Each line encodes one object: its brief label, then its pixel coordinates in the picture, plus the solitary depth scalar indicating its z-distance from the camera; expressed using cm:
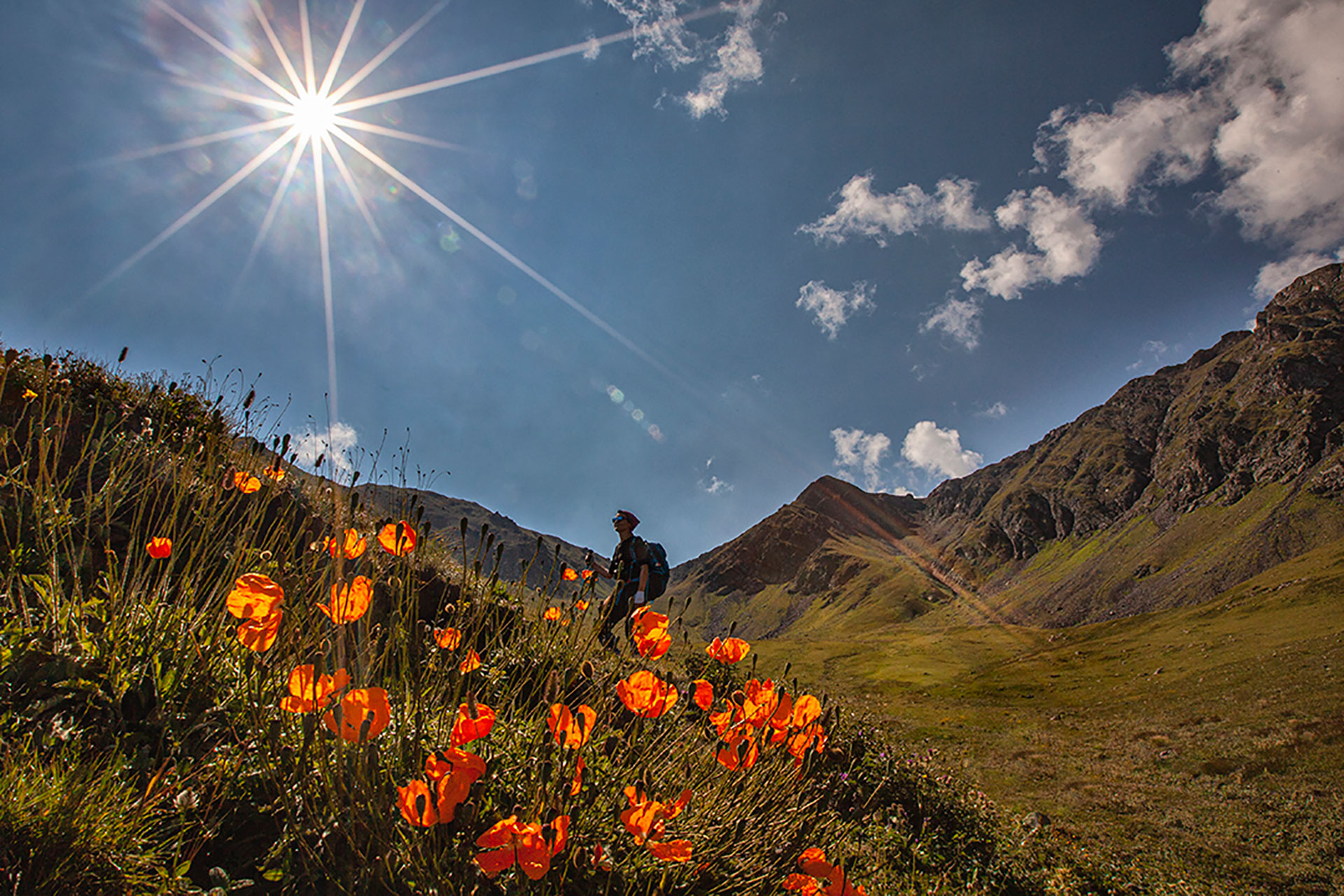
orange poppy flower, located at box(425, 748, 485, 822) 160
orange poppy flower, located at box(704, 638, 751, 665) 277
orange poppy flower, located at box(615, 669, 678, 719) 221
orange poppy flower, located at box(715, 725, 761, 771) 242
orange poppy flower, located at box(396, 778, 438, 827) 157
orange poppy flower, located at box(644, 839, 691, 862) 190
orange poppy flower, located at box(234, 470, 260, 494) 308
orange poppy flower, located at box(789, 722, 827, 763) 269
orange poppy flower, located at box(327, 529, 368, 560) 246
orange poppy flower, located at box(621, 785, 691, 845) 199
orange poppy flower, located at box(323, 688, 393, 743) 167
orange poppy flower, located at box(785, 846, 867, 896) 207
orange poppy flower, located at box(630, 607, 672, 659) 244
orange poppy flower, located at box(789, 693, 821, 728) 259
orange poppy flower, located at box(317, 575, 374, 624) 193
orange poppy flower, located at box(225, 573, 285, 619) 174
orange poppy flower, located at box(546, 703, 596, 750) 192
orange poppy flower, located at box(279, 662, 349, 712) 170
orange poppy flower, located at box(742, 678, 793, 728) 246
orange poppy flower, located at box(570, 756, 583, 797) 191
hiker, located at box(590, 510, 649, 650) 662
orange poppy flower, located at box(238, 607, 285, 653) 177
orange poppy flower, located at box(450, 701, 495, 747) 181
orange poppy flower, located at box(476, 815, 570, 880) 157
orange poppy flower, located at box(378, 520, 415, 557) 234
